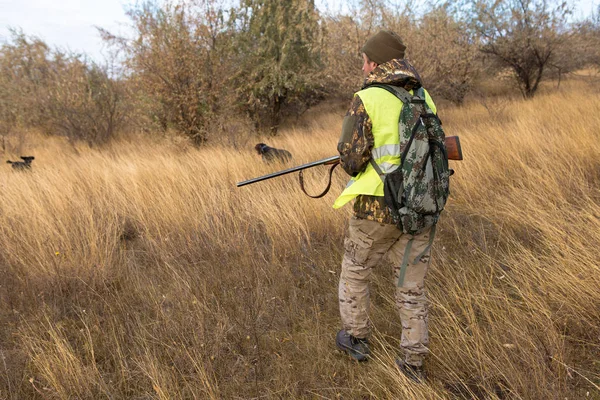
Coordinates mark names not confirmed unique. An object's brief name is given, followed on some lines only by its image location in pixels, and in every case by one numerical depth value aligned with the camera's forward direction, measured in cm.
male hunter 162
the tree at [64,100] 956
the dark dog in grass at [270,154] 546
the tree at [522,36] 1222
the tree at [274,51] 1110
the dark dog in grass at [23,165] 630
